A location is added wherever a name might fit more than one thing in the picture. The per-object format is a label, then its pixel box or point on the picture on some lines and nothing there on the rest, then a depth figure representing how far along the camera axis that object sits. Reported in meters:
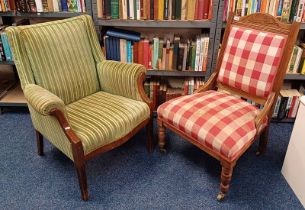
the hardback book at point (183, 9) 1.95
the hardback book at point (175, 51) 2.11
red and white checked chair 1.50
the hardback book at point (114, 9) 1.98
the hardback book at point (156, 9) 1.96
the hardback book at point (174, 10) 1.96
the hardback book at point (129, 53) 2.14
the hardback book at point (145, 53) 2.12
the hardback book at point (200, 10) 1.95
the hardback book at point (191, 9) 1.95
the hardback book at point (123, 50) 2.14
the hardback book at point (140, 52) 2.13
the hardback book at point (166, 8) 1.96
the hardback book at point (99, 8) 1.99
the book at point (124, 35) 2.10
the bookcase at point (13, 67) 2.04
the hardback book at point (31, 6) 2.00
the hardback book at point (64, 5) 2.02
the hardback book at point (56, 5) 2.02
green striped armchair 1.47
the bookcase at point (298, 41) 1.95
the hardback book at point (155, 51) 2.11
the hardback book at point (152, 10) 1.96
